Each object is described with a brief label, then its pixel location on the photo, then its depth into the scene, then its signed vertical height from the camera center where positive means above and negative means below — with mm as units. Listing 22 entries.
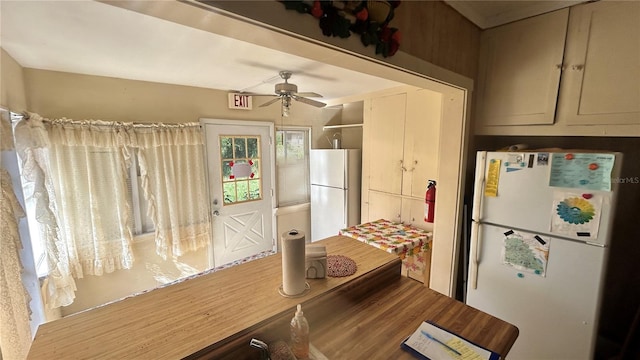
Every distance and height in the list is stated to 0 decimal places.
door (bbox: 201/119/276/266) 3113 -480
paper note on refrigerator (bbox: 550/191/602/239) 1405 -359
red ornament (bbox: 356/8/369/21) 1094 +566
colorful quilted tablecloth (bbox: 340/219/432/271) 2208 -793
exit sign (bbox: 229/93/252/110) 3088 +580
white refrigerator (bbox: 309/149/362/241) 3201 -496
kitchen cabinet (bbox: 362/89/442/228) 2461 -28
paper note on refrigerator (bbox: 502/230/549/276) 1588 -644
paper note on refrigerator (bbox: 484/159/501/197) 1719 -188
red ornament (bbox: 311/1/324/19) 962 +515
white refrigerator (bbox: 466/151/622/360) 1416 -574
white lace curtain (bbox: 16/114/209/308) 2057 -363
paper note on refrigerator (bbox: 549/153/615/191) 1366 -117
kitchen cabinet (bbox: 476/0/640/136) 1447 +475
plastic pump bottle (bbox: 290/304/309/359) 884 -633
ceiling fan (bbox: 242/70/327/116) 2174 +479
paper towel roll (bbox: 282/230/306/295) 1015 -450
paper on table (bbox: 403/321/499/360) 909 -713
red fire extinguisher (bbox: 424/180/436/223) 2404 -474
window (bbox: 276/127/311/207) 3668 -217
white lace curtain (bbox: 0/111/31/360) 1312 -679
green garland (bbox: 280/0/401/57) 969 +530
